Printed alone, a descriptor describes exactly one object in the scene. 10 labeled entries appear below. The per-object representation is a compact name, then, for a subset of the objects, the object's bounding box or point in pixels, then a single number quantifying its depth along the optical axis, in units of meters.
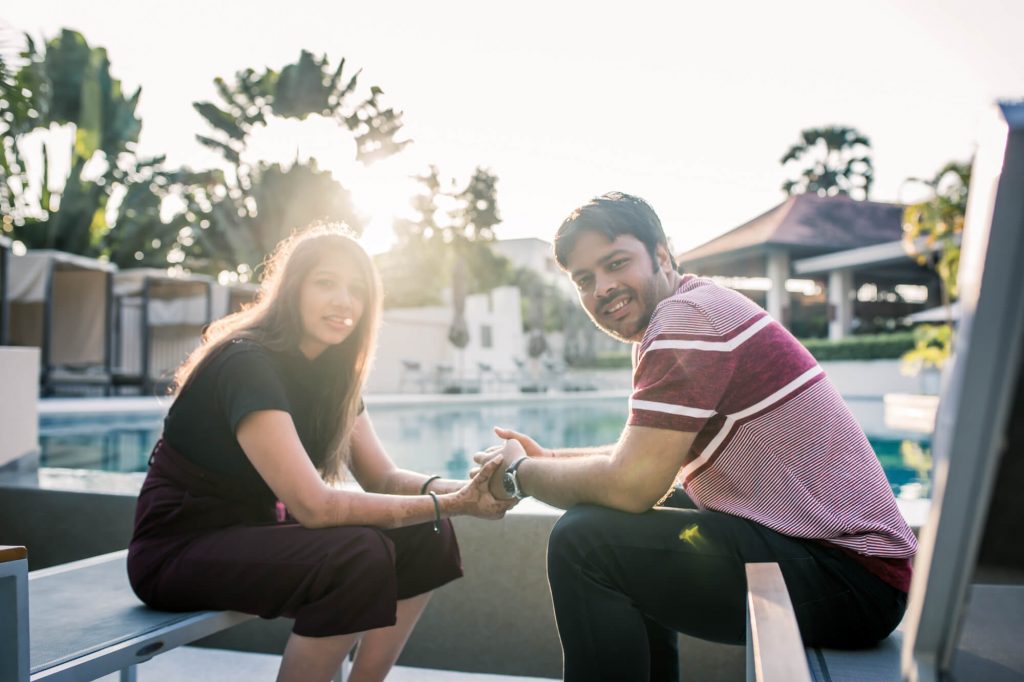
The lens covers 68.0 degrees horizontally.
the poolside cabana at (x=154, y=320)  13.24
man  1.40
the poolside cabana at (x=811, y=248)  21.69
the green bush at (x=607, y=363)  30.46
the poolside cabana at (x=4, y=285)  8.08
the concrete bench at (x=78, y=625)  1.31
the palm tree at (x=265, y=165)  20.02
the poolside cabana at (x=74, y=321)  12.18
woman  1.65
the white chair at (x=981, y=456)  0.54
